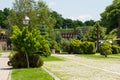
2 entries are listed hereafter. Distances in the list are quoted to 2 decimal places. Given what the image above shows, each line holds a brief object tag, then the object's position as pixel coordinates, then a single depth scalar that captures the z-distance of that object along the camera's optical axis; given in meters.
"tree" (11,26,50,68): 16.09
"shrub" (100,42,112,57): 30.81
